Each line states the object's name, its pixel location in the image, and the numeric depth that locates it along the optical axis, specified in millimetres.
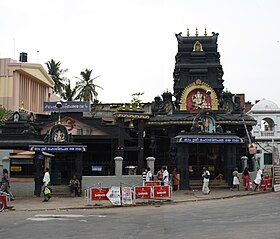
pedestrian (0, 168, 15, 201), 24953
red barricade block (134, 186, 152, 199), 24438
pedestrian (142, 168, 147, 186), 29578
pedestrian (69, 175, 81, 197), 28453
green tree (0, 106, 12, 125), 44344
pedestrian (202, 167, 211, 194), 28609
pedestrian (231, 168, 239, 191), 30656
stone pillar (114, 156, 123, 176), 30266
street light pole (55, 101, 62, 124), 36344
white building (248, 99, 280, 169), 55438
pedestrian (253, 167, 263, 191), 29541
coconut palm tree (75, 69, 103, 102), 66875
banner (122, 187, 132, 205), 23703
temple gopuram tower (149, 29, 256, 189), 36188
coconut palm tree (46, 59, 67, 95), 71500
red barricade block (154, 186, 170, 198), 24875
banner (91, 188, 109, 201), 23844
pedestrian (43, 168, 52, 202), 26070
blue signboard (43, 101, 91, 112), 36875
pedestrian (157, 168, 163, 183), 30295
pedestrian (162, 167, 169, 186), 28977
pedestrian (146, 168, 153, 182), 29238
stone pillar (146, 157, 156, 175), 31688
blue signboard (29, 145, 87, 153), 29625
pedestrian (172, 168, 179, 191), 31016
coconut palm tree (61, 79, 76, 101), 66562
